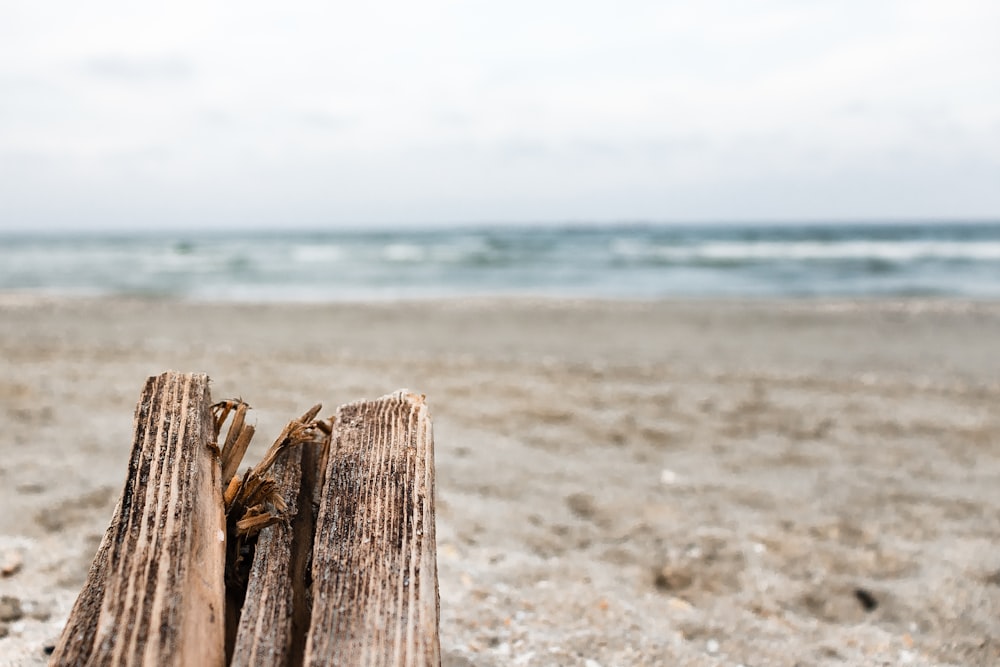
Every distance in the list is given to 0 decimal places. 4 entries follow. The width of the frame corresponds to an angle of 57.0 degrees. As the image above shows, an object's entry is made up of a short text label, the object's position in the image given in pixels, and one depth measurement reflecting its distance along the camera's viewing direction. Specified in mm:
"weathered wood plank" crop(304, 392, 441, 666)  425
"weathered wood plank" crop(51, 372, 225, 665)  410
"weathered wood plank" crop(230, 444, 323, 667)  432
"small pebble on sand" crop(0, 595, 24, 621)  695
